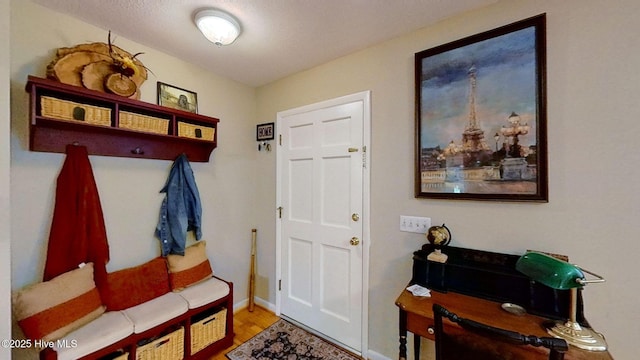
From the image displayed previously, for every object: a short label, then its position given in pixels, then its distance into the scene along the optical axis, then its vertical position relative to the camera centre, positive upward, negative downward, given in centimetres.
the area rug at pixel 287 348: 192 -143
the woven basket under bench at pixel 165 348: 157 -116
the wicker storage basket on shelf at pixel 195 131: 199 +42
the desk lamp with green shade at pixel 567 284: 97 -44
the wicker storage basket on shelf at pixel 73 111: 136 +41
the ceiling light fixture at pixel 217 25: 154 +102
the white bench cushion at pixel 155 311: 156 -92
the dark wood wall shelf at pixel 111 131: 138 +34
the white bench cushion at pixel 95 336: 128 -90
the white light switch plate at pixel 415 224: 168 -32
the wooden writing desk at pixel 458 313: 108 -66
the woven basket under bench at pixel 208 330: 183 -121
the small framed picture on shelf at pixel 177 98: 206 +73
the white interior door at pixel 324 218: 200 -35
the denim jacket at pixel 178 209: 202 -26
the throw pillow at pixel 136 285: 165 -78
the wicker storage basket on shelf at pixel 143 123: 167 +41
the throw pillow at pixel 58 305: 127 -72
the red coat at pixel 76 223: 150 -29
